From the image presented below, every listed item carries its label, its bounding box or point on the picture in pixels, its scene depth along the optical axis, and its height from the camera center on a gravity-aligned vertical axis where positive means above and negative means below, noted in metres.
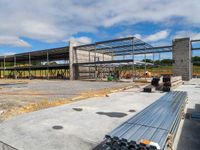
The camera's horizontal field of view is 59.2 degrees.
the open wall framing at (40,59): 34.38 +3.40
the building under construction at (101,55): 25.44 +3.47
